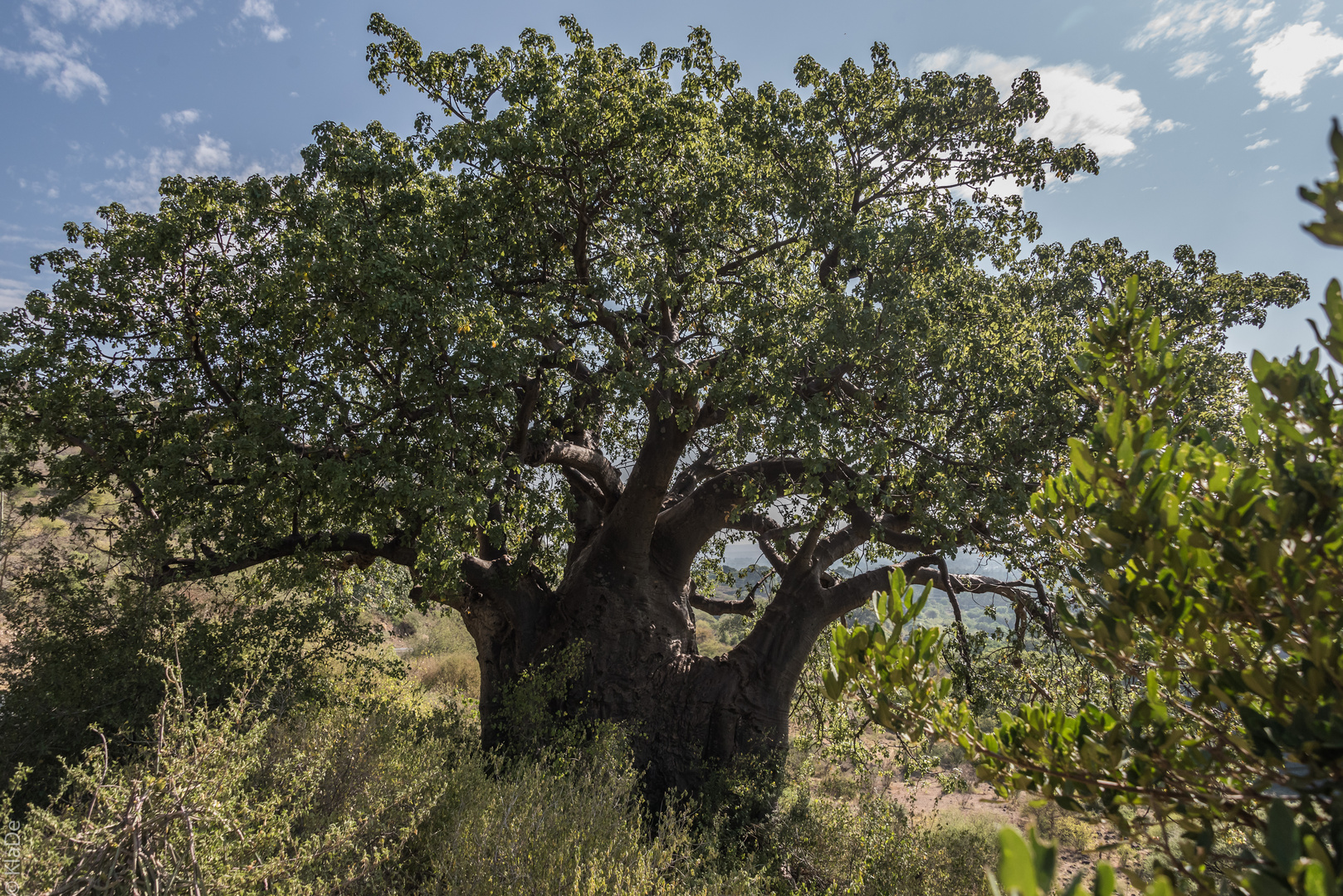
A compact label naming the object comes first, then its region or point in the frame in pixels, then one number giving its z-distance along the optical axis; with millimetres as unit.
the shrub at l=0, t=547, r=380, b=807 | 5051
